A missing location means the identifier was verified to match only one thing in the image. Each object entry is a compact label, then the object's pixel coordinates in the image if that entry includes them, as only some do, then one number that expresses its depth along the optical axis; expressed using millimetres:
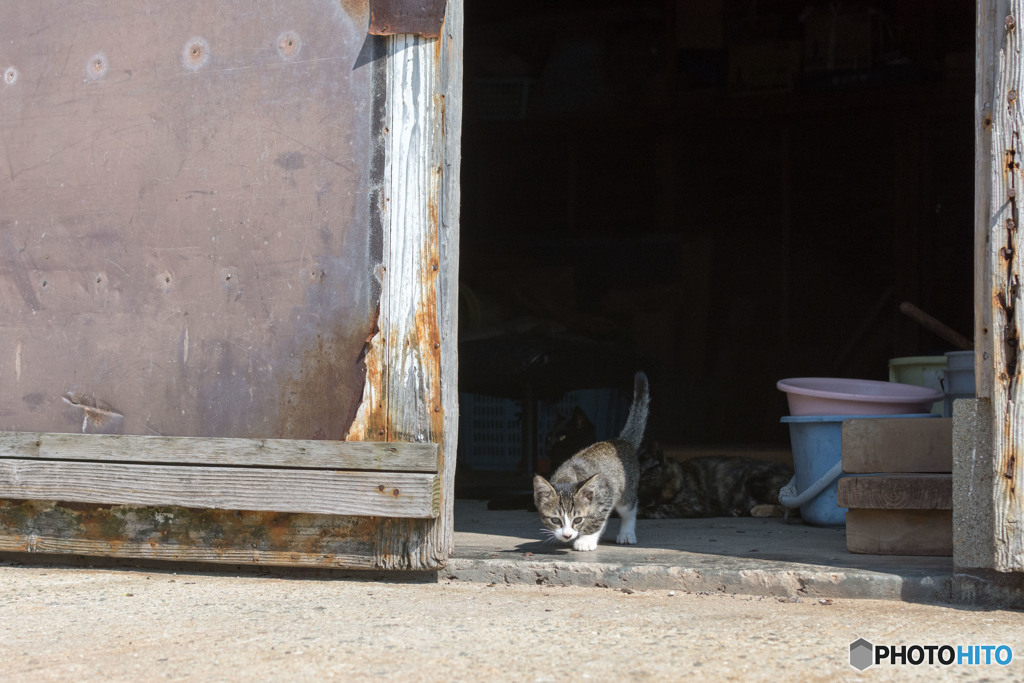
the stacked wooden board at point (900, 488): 3398
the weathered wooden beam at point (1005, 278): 2842
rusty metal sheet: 3461
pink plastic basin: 4336
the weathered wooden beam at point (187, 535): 3455
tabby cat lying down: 5254
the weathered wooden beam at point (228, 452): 3291
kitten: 3971
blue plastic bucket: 4410
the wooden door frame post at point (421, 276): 3369
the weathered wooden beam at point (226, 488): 3277
